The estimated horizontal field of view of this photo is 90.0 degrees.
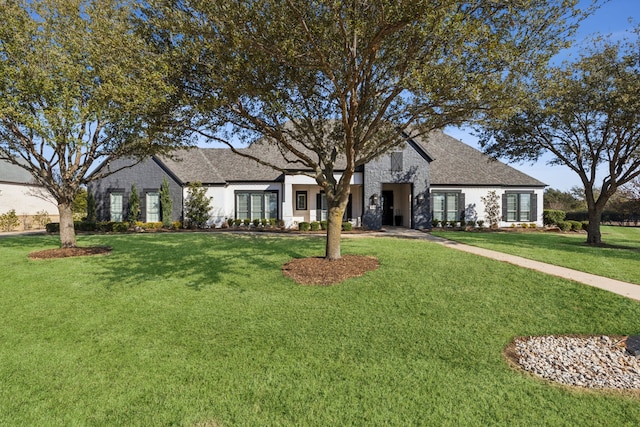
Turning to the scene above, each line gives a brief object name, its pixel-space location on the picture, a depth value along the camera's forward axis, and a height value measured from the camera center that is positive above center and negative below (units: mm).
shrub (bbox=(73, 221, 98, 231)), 19652 -892
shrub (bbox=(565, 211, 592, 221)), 28397 -620
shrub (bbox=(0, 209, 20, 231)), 21797 -639
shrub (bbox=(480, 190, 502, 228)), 21266 +116
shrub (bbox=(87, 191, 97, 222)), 21328 +297
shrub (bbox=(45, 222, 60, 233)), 19262 -924
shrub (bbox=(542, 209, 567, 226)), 22531 -608
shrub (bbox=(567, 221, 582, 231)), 21922 -1221
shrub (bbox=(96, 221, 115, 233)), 19703 -905
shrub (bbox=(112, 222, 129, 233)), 19578 -967
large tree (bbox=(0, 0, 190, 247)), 7207 +3506
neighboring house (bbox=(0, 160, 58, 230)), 26016 +1659
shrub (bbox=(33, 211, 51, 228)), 24047 -553
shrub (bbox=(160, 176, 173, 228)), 20891 +454
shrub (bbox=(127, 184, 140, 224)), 21047 +342
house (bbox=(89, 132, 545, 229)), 21219 +1157
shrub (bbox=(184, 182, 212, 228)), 20672 +372
